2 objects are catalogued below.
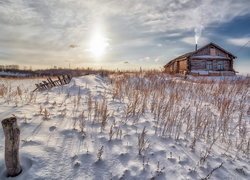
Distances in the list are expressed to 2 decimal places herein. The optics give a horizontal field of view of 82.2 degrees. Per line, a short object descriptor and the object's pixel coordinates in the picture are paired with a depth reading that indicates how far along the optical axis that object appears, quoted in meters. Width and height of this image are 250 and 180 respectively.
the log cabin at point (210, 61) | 19.70
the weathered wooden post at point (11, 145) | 1.80
